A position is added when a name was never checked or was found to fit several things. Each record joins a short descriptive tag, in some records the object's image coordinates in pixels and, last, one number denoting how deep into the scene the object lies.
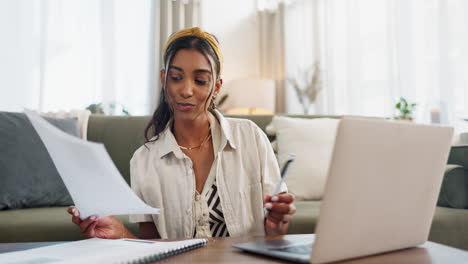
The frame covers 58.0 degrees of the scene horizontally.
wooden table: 0.62
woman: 1.08
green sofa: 1.53
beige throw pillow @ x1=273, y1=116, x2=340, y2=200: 1.95
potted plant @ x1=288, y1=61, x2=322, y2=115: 4.16
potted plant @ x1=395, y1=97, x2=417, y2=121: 2.80
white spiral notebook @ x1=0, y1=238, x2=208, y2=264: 0.60
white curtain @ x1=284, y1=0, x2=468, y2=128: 2.77
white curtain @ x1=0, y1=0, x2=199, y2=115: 3.80
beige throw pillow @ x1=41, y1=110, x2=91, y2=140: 2.08
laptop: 0.53
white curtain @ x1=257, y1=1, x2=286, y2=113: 4.67
